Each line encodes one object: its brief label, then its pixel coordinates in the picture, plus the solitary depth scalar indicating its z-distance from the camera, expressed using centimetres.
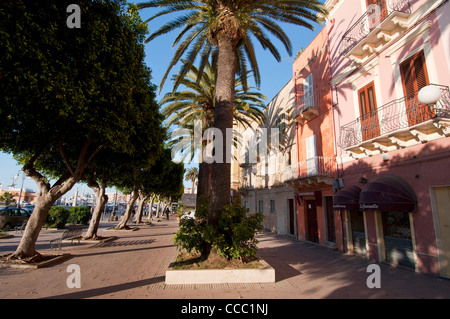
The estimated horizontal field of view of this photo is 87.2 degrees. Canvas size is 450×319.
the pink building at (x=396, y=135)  709
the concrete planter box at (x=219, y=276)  608
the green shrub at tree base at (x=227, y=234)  673
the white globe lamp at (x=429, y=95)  628
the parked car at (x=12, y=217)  1754
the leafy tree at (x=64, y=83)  544
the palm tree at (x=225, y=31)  777
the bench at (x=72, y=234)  1019
